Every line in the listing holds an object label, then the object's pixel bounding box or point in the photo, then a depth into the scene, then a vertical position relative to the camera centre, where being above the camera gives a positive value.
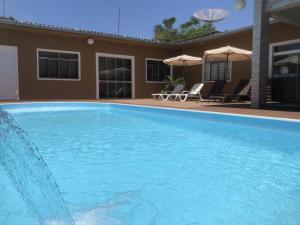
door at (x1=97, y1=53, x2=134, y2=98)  11.80 +1.06
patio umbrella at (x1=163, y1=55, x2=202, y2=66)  10.39 +1.64
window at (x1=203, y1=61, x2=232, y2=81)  11.02 +1.28
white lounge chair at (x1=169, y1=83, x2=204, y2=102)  9.56 +0.06
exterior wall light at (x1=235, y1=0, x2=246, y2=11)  7.32 +2.92
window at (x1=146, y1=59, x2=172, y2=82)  12.95 +1.47
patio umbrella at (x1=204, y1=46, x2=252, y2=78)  8.33 +1.60
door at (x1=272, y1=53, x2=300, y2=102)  7.46 +0.63
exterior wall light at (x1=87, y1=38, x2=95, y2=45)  11.02 +2.59
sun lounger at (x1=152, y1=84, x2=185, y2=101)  10.56 +0.33
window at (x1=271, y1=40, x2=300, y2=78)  8.26 +1.44
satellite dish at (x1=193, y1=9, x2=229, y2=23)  14.85 +5.30
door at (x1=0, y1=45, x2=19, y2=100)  9.73 +0.93
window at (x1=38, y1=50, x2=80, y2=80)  10.41 +1.41
